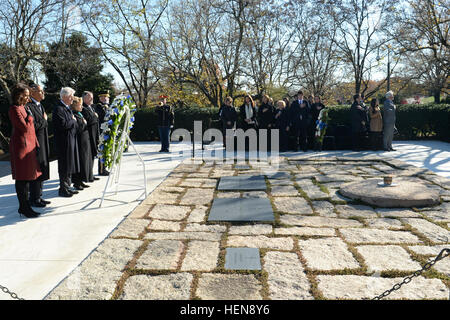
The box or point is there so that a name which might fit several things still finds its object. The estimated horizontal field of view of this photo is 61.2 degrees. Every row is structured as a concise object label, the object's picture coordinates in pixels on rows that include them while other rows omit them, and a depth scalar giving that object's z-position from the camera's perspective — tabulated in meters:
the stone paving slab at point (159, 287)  2.79
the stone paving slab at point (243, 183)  6.63
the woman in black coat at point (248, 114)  11.88
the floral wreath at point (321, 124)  11.39
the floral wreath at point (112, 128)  5.64
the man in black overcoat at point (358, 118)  11.47
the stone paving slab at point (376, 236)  3.92
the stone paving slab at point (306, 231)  4.16
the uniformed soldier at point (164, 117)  11.77
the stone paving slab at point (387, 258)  3.24
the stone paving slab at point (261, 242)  3.80
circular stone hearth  5.27
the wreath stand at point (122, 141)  5.77
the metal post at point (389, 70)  21.97
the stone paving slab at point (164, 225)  4.40
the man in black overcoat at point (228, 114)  11.99
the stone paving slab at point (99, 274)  2.82
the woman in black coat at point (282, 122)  11.68
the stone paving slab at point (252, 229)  4.25
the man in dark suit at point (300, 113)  11.41
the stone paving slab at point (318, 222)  4.50
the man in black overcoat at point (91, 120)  7.22
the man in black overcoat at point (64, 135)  5.83
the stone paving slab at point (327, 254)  3.30
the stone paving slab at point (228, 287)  2.78
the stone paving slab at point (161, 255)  3.34
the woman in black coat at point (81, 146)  6.44
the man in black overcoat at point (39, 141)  5.32
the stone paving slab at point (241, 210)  4.80
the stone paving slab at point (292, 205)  5.14
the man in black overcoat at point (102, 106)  8.76
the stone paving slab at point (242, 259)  3.29
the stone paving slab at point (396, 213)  4.82
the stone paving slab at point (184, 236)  4.08
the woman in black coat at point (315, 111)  12.01
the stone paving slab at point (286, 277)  2.81
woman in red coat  4.75
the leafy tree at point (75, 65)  16.78
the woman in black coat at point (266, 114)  11.86
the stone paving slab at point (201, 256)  3.30
